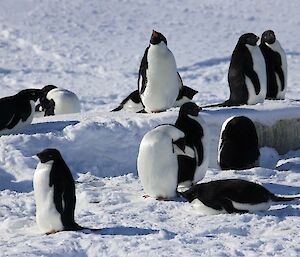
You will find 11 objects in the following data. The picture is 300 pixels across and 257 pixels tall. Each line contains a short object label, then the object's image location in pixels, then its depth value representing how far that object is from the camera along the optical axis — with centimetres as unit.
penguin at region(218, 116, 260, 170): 1556
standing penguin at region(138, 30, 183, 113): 1723
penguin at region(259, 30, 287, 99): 1927
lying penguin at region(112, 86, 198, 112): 2189
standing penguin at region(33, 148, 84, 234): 1174
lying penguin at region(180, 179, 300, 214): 1214
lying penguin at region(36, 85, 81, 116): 2208
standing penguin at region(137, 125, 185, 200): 1329
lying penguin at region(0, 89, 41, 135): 1756
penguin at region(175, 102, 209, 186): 1432
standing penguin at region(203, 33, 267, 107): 1783
